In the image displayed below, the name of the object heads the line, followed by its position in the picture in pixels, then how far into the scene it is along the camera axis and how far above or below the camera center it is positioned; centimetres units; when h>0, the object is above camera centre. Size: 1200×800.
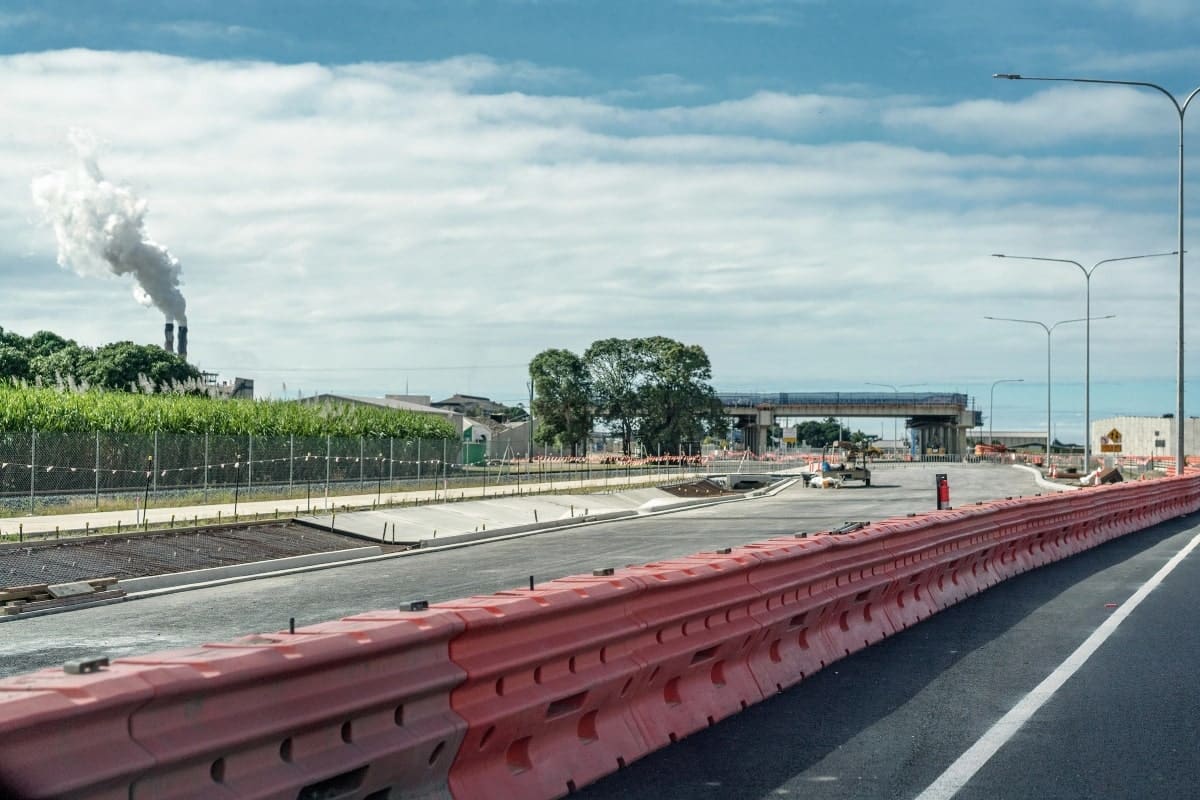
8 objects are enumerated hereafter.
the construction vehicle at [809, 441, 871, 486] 6325 -192
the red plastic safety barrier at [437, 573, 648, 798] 609 -128
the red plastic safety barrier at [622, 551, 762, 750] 770 -131
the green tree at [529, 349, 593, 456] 10456 +251
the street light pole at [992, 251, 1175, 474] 6359 +347
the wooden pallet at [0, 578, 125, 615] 1600 -220
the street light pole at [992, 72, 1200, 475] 3719 +162
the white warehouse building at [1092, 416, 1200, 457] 13525 +42
